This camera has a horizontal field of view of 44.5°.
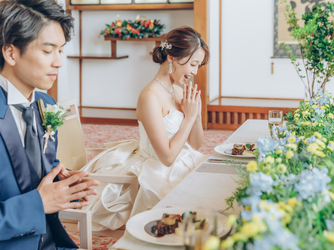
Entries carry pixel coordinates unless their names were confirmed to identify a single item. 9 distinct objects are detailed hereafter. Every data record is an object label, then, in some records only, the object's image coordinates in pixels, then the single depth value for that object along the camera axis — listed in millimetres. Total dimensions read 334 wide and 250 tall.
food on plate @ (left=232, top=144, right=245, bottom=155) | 1980
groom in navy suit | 1173
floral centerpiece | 582
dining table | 1005
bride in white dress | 2057
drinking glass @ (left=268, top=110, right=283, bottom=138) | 1991
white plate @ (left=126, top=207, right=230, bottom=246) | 983
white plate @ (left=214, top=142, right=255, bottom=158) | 1919
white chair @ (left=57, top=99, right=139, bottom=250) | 2010
